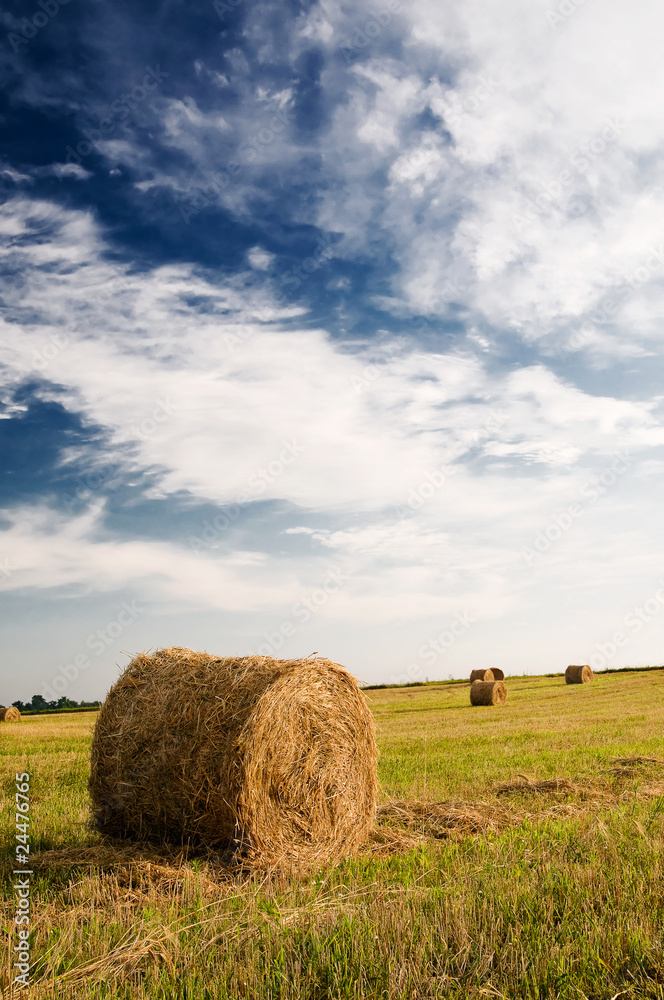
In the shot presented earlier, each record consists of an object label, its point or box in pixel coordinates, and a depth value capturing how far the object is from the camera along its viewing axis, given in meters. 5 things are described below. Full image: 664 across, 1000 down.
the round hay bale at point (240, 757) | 6.71
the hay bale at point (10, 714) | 37.50
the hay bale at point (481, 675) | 39.12
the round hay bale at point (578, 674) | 40.99
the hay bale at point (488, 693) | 30.50
